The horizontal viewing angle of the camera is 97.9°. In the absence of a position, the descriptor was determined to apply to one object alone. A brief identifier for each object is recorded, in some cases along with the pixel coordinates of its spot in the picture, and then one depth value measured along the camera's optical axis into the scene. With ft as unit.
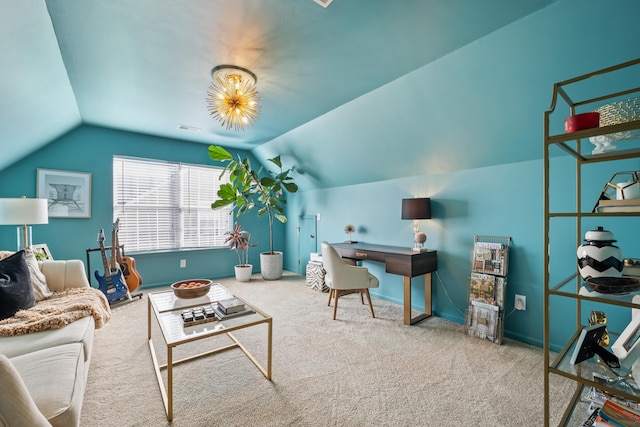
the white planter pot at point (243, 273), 15.40
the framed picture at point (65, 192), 11.82
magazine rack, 8.13
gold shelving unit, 3.49
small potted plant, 15.43
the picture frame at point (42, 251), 9.61
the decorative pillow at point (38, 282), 7.18
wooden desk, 9.38
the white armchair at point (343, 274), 9.84
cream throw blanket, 5.54
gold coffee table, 5.30
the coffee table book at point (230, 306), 6.42
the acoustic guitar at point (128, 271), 12.23
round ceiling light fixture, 7.82
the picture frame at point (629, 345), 3.83
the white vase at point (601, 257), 3.67
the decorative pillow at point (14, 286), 5.94
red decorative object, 3.51
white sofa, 2.86
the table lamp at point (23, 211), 8.75
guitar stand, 11.63
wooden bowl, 6.90
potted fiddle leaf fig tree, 14.89
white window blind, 13.91
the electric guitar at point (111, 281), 11.23
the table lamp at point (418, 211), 10.06
